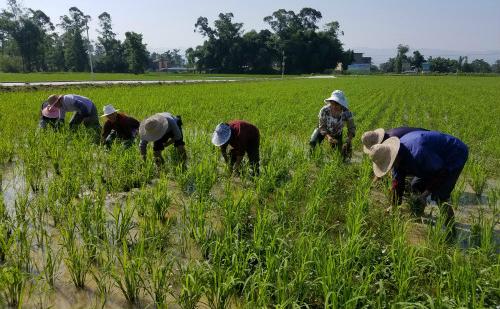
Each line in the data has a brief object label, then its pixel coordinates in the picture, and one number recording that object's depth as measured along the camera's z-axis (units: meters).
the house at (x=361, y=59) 93.94
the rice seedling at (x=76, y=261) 2.29
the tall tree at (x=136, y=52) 43.62
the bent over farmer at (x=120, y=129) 4.92
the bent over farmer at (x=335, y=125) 4.97
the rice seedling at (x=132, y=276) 2.16
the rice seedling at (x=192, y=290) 2.04
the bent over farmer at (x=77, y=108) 5.79
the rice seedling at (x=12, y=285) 2.06
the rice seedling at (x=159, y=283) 2.11
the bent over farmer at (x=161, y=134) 4.15
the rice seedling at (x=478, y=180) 4.31
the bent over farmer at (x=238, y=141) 3.87
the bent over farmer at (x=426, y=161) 3.06
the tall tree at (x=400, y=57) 71.75
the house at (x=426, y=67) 70.46
